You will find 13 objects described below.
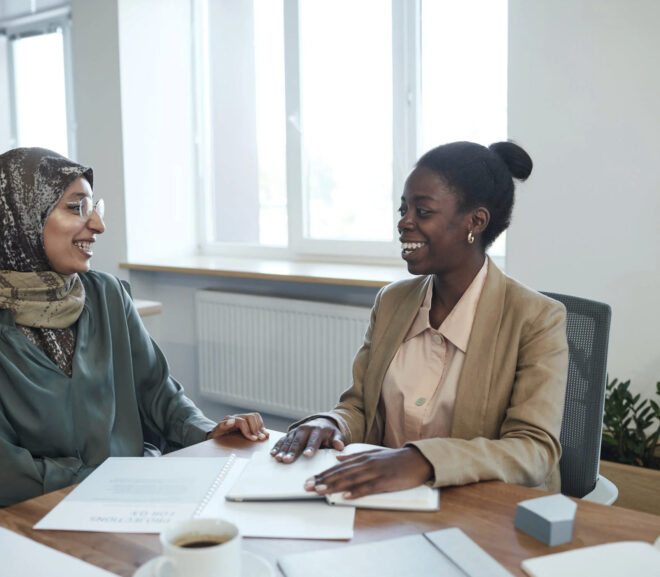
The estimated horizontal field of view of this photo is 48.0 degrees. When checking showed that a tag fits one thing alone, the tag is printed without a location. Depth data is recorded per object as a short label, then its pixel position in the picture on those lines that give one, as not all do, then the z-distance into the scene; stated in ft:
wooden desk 3.04
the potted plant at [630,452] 7.32
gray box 3.07
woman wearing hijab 4.87
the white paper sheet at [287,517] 3.19
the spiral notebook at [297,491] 3.46
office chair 4.83
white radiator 10.77
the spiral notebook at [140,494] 3.34
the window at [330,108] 10.28
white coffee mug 2.39
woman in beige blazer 3.79
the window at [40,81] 15.47
